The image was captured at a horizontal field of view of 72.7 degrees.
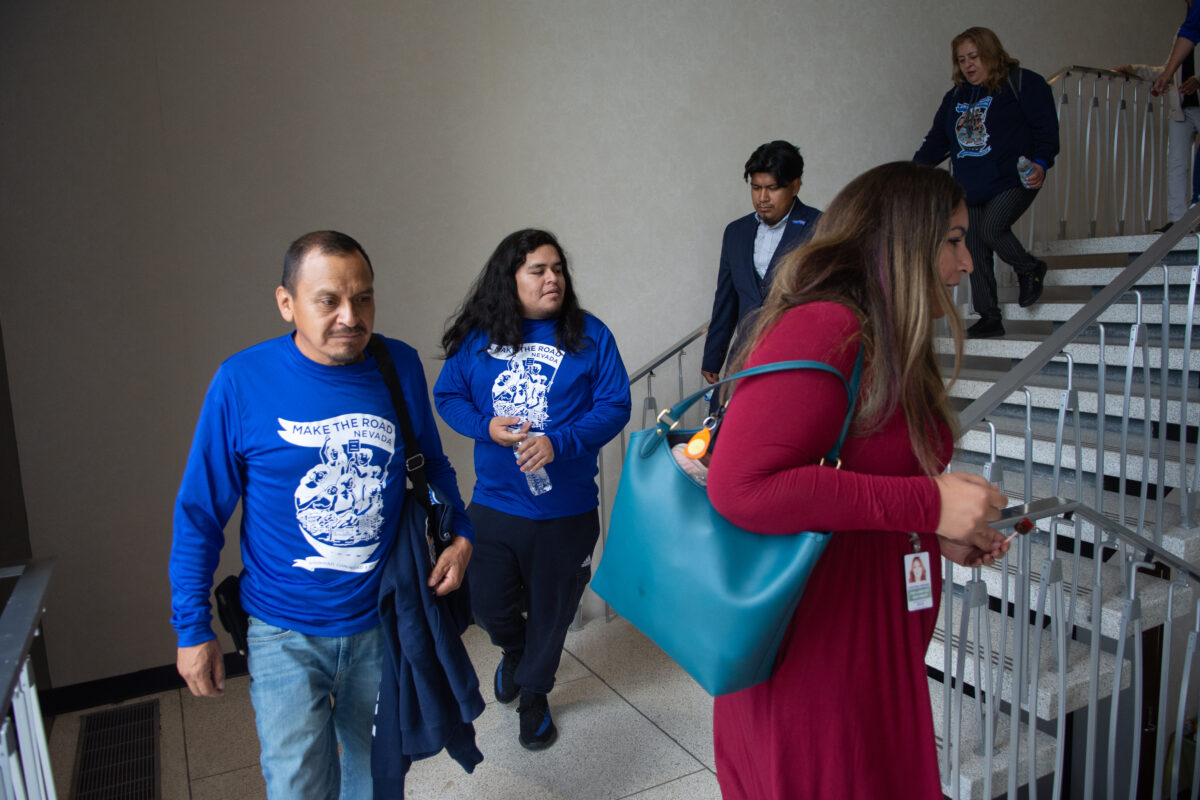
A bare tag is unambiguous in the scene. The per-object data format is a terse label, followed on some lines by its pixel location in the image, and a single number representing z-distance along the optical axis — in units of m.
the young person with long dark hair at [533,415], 2.57
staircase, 2.29
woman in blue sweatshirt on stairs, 3.75
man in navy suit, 3.33
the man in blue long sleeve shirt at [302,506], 1.53
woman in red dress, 0.98
